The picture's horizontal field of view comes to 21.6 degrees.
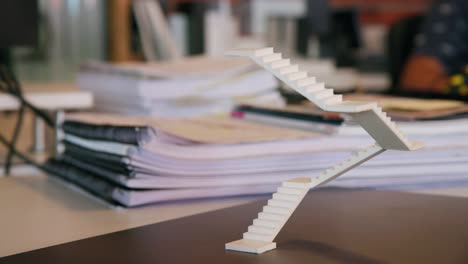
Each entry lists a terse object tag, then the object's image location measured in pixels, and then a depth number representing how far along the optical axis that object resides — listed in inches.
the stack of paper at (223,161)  42.8
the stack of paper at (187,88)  57.9
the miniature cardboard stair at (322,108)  33.5
